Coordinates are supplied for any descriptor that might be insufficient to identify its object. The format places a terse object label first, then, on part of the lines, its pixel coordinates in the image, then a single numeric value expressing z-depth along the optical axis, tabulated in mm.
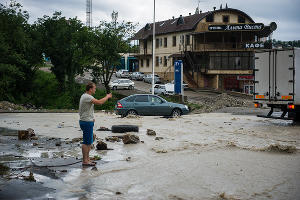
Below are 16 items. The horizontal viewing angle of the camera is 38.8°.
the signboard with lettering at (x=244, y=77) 59950
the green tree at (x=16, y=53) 46312
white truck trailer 18938
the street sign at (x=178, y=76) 35781
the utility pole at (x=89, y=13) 86188
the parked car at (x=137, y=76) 72062
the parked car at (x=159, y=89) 47494
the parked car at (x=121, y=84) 55759
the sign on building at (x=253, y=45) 58906
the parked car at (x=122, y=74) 73812
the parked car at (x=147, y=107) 24188
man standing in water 9383
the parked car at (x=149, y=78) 62572
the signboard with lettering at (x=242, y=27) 58969
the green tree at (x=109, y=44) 48094
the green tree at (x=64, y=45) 51688
